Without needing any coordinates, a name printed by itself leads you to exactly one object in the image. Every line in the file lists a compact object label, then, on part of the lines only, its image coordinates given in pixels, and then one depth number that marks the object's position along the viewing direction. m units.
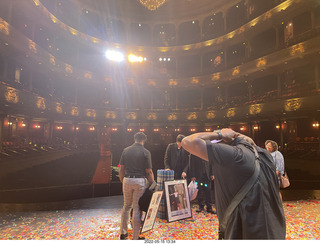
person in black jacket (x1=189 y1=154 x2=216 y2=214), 4.82
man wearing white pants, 3.22
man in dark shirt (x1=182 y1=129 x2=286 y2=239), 1.34
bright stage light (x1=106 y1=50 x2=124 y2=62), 24.98
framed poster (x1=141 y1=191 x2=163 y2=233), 3.29
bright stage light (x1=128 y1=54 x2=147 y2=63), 25.95
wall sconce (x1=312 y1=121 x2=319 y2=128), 17.11
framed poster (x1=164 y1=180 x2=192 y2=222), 4.02
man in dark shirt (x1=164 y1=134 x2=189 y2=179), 5.00
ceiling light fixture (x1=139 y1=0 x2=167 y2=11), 10.84
